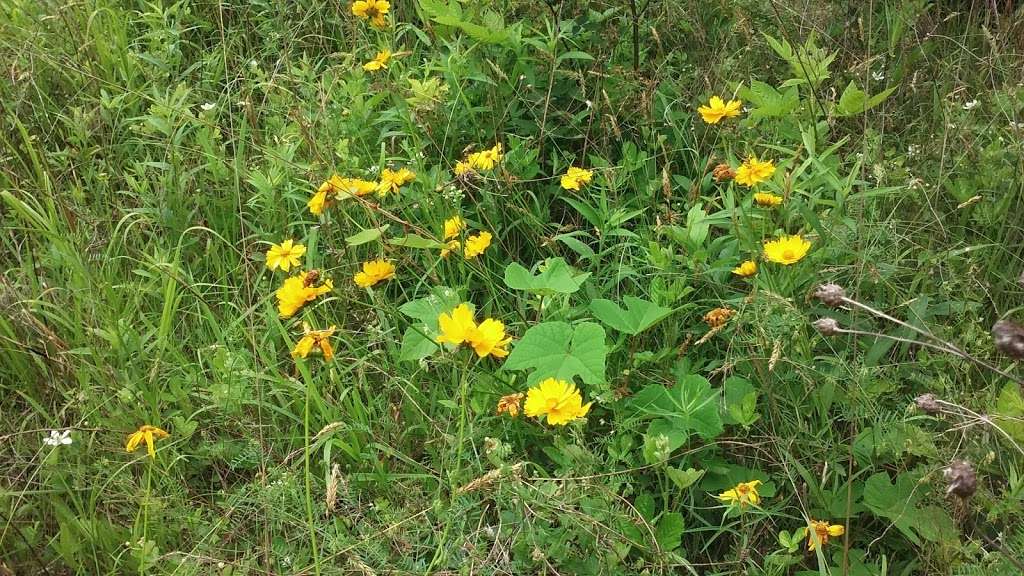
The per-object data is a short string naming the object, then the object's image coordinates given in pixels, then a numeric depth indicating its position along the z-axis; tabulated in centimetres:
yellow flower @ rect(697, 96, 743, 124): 200
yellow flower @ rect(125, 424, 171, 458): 158
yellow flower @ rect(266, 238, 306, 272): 189
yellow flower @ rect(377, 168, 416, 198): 203
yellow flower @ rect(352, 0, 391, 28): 232
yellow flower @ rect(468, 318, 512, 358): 147
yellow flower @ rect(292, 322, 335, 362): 150
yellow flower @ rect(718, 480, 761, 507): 144
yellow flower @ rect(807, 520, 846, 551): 145
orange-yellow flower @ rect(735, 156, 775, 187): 182
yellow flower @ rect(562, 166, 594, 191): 207
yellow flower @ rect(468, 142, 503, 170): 209
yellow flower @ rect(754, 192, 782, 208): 183
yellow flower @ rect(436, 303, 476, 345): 146
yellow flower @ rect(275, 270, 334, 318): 164
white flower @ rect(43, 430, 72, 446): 162
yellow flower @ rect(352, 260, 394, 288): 173
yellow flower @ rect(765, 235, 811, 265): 168
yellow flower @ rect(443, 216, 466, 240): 188
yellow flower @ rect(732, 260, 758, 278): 172
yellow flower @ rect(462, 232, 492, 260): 189
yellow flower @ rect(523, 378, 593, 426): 148
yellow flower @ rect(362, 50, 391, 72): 239
